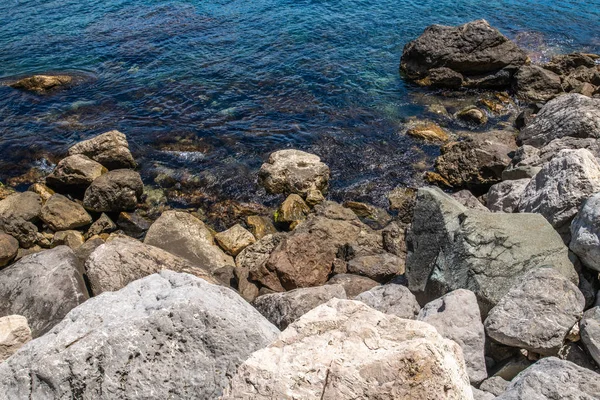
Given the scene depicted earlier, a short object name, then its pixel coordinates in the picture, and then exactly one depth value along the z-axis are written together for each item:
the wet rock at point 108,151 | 16.07
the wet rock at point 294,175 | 15.12
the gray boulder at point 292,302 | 8.11
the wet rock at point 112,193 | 14.32
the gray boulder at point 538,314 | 6.55
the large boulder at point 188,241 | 12.38
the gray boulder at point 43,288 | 8.38
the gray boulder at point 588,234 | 7.37
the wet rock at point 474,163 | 14.70
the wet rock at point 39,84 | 21.73
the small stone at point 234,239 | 13.05
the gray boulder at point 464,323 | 6.67
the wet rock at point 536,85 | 20.58
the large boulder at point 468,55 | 21.98
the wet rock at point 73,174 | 15.08
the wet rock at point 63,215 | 13.84
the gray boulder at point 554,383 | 5.27
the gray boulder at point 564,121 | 14.09
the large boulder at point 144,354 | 4.98
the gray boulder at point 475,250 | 7.67
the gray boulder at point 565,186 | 8.48
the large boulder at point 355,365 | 4.10
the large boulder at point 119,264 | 8.76
